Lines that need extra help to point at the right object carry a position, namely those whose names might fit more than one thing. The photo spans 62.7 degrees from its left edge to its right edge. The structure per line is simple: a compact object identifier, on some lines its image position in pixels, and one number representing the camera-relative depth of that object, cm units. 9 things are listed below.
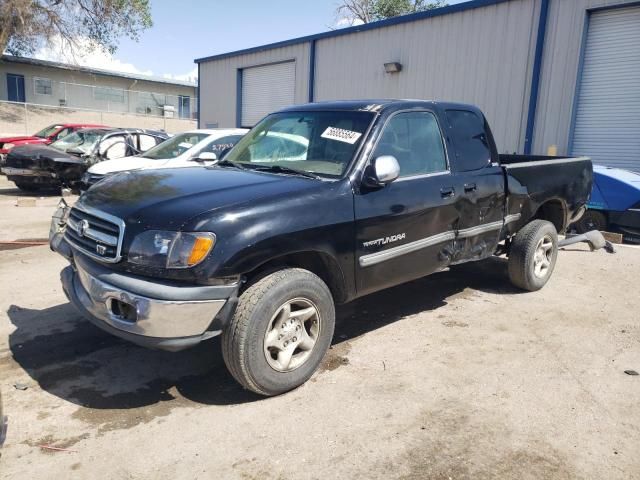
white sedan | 876
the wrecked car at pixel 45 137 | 1619
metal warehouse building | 1137
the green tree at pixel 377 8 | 3550
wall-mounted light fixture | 1503
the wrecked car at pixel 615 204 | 844
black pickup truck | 297
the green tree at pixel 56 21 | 2448
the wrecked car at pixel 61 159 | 1162
